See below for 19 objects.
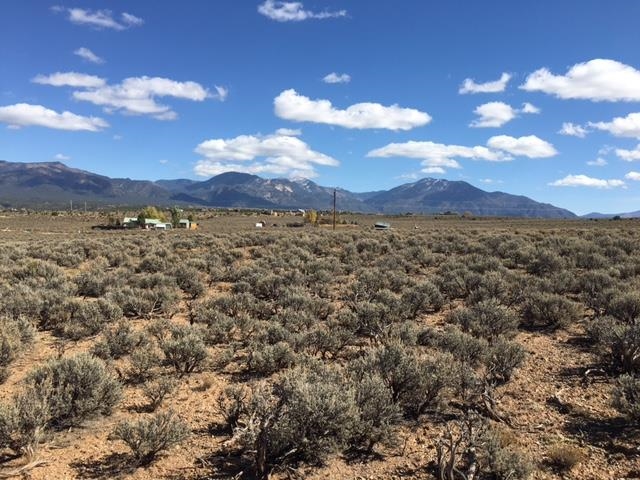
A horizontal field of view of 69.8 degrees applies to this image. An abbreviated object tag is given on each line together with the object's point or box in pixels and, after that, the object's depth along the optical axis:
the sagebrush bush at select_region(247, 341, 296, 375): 8.56
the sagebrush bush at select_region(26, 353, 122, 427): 6.53
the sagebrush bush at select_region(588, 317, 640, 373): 8.14
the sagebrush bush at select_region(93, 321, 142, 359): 9.12
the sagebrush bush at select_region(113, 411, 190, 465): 5.75
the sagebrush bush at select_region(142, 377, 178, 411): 7.25
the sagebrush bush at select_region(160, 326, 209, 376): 8.80
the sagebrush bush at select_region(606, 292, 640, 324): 10.96
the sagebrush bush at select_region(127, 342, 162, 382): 8.40
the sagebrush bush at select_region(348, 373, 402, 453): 6.09
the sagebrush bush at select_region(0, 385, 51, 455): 5.57
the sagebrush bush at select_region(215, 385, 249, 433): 6.61
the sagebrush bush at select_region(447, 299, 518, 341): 10.34
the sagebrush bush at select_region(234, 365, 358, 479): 5.57
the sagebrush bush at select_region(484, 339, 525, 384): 8.18
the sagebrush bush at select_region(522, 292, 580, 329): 11.45
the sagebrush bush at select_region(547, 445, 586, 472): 5.57
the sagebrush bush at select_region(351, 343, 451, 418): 7.09
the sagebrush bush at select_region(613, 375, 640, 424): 6.29
